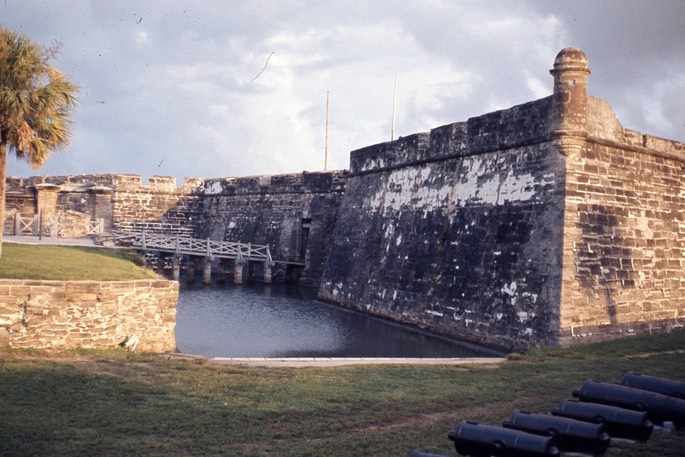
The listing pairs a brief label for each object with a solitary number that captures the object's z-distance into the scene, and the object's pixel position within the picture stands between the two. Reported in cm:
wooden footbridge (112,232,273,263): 2828
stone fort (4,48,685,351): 1306
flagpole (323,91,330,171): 4694
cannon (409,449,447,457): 483
